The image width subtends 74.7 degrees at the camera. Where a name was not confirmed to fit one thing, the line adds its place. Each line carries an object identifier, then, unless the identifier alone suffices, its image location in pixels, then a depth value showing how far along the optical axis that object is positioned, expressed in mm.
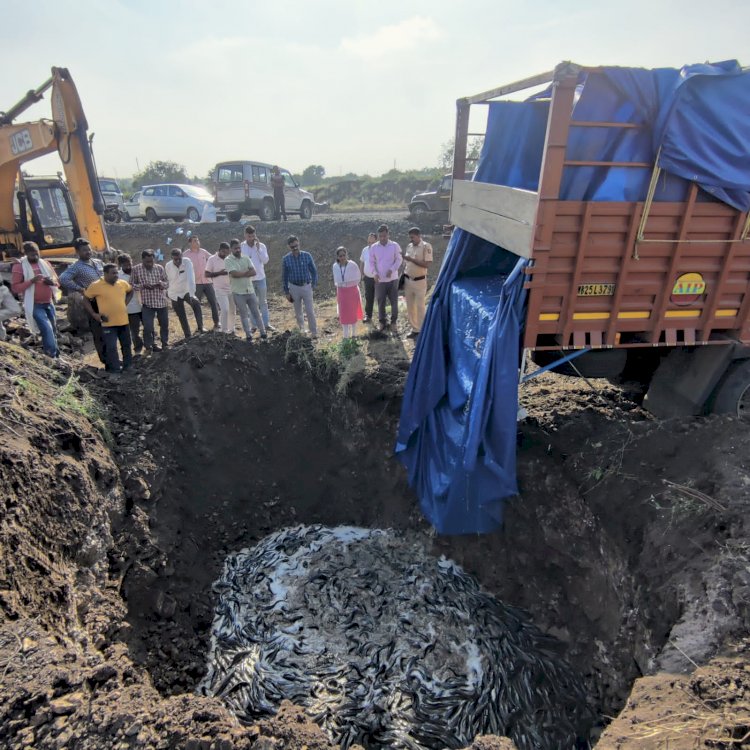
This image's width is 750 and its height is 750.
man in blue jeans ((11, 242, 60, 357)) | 7027
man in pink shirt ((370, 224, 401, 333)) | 8773
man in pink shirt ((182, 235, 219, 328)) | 8461
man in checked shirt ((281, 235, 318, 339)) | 8305
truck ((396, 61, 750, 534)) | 4027
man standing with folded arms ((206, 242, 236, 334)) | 8188
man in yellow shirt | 6699
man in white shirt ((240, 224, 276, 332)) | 8523
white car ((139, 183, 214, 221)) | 19062
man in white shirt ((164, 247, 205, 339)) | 8148
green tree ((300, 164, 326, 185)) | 43750
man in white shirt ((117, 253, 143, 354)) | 7488
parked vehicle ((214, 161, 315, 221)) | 17266
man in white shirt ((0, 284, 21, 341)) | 7184
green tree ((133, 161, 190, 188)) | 37969
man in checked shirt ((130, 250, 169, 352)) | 7480
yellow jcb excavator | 9438
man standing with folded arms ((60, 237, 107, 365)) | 7398
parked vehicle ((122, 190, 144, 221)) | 19853
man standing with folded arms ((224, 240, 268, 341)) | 7906
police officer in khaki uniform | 8367
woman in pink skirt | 8352
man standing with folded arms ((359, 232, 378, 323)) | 8977
